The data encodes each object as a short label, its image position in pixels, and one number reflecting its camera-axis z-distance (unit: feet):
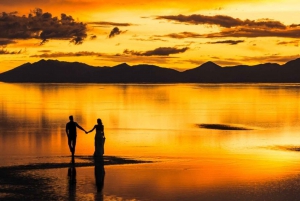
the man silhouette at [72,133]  97.50
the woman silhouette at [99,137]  95.61
